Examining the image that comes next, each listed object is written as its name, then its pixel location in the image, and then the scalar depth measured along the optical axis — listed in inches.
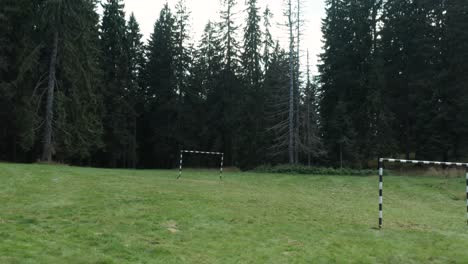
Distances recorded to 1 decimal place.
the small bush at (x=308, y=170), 959.6
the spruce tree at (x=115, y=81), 1466.5
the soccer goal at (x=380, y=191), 342.0
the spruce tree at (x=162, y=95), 1563.7
